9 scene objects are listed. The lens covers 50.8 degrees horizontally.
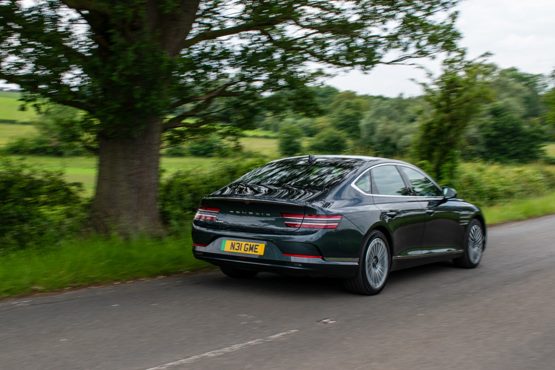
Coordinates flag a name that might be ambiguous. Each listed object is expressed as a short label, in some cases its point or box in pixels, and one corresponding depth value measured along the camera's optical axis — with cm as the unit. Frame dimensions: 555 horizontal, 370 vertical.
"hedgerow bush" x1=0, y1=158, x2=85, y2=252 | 912
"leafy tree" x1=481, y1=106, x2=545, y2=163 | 4653
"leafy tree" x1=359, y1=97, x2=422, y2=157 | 3109
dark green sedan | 600
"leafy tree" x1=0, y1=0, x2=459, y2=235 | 787
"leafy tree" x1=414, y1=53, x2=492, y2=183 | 1584
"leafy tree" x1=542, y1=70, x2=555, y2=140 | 3084
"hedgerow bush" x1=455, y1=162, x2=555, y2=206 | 1988
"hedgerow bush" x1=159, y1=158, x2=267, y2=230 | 1089
